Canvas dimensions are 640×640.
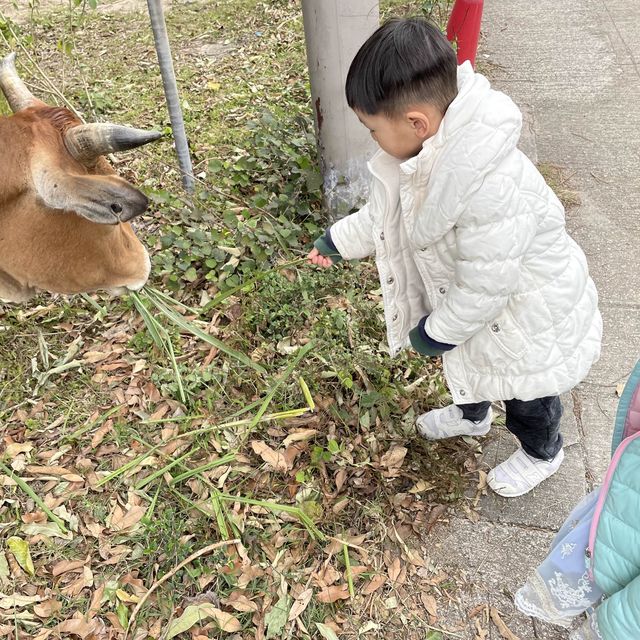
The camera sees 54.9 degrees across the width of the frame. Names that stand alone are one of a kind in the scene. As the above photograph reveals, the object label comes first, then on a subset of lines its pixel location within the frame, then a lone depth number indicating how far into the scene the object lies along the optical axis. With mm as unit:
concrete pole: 2928
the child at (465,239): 1696
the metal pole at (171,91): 3217
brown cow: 2031
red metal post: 3955
